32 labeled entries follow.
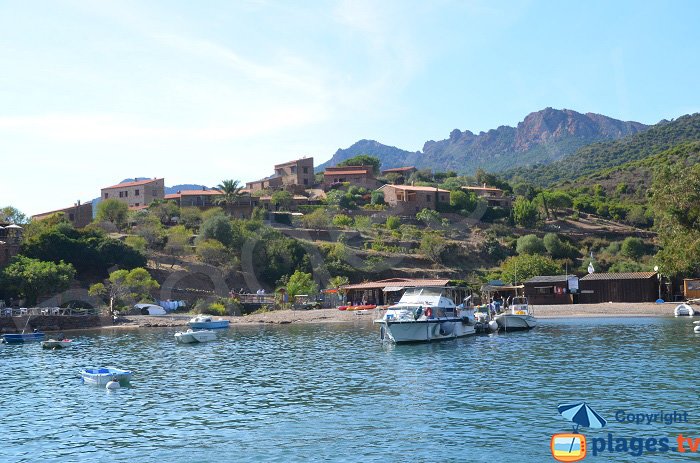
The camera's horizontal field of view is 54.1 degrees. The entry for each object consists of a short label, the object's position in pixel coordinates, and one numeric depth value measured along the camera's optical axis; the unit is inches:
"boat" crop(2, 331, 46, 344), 2274.9
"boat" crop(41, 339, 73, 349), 2043.6
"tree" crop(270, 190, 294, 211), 4889.3
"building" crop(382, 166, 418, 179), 6768.7
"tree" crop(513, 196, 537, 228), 4800.7
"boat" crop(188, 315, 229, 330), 2434.8
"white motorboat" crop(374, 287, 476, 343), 1850.4
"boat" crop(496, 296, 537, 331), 2281.0
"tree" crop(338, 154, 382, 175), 6446.9
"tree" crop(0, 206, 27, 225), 3860.7
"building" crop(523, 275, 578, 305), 3149.6
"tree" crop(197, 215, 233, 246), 3703.2
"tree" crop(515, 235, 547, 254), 4202.8
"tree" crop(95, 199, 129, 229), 4175.7
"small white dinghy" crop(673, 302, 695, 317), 2504.9
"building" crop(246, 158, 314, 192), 5728.3
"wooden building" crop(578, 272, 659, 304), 3051.2
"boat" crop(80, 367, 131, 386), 1299.2
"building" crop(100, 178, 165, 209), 5000.0
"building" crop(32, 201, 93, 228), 4379.9
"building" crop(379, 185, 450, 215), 4840.1
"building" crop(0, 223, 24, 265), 2913.4
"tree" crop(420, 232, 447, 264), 4033.0
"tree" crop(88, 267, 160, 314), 3002.0
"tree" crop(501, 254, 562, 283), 3412.9
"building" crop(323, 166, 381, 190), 5684.1
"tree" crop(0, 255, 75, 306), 2721.5
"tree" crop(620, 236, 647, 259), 4190.5
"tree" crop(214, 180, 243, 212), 4594.0
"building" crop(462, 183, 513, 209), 5290.4
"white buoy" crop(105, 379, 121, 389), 1269.7
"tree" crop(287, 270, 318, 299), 3307.1
